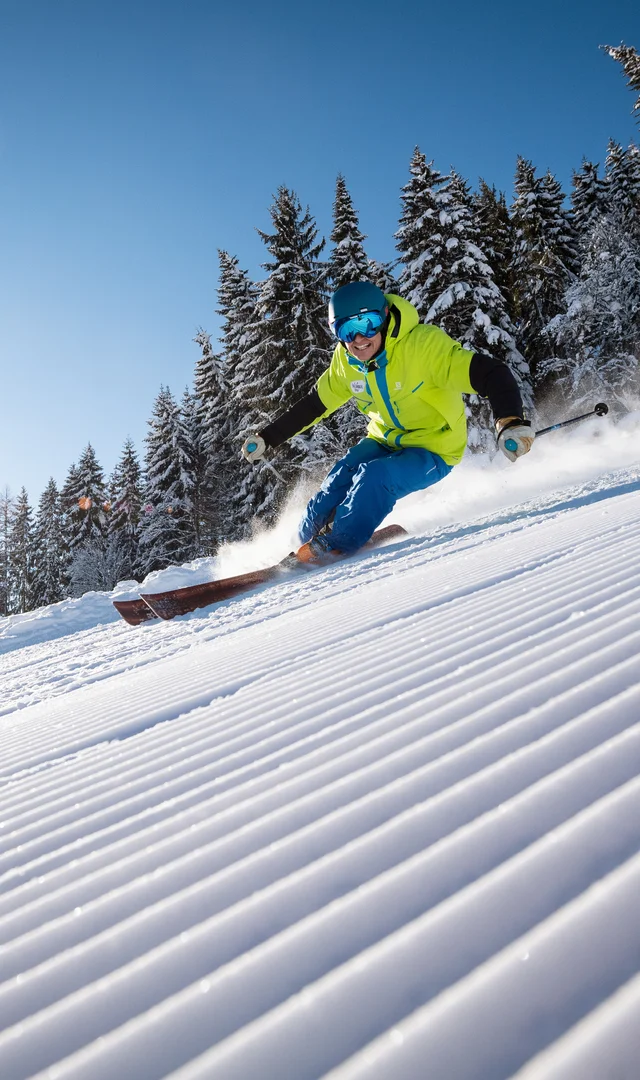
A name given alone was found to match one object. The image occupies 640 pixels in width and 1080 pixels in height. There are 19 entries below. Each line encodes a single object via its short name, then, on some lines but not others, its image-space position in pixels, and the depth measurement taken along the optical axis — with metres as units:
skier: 4.59
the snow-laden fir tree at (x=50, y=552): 33.28
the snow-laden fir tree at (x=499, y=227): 26.00
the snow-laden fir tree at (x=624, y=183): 23.62
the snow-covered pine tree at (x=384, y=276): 20.15
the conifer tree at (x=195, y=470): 25.04
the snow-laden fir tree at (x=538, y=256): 25.92
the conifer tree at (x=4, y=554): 39.16
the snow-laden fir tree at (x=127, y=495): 33.08
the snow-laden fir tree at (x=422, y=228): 17.81
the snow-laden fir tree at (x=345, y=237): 18.50
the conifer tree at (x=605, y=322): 19.30
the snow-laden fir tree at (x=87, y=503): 31.94
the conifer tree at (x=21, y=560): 38.53
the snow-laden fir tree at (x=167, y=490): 24.84
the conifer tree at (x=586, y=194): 27.75
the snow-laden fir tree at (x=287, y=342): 18.14
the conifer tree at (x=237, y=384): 19.44
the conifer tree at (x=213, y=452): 23.75
